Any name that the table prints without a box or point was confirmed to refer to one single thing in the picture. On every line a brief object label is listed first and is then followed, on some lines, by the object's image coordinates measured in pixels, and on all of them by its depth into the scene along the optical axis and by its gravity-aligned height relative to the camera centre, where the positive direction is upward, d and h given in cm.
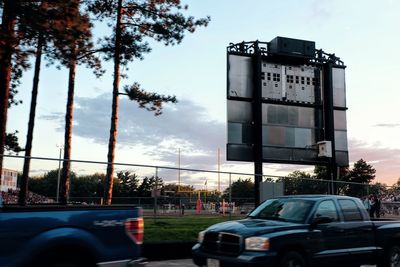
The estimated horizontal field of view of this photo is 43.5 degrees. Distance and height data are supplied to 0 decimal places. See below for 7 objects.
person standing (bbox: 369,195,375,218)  2563 +50
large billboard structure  2822 +641
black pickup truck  842 -43
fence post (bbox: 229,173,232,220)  1847 +53
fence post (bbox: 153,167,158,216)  1643 +50
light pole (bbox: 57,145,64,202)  1423 +94
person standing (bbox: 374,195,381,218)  2564 +41
